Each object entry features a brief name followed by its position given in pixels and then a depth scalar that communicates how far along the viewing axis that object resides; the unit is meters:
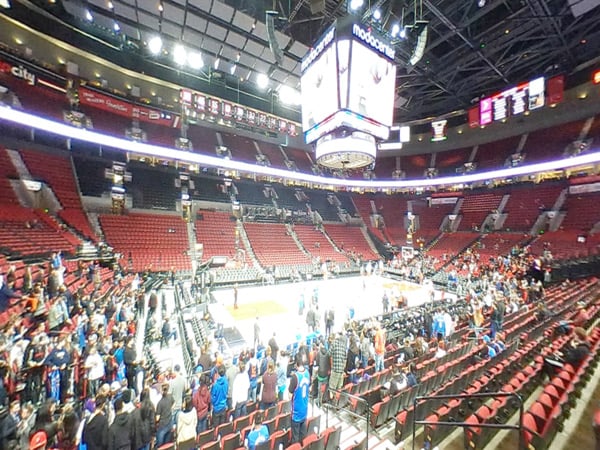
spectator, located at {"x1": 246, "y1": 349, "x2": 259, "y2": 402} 5.88
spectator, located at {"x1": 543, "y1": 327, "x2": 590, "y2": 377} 4.65
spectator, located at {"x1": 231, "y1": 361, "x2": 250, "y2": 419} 5.12
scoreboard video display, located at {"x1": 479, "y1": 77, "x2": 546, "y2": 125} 15.48
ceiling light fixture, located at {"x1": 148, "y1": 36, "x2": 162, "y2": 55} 13.11
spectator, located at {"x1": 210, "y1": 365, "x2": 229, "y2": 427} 4.79
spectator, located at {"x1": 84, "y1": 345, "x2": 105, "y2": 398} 5.27
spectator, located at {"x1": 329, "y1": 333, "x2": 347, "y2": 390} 6.26
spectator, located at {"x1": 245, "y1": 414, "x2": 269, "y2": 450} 3.75
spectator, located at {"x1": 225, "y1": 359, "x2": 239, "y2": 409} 5.24
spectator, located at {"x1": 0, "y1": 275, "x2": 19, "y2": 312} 6.22
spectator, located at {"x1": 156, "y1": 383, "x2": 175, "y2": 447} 4.11
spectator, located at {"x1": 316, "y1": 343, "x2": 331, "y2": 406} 6.26
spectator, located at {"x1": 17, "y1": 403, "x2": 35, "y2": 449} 3.35
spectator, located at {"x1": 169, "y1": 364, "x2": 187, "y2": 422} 4.79
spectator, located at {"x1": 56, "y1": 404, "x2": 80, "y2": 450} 3.83
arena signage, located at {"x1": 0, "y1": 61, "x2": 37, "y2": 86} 14.31
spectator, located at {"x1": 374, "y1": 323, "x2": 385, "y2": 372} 7.18
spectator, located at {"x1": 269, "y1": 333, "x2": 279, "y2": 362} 7.07
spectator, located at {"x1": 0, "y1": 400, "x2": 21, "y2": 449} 3.16
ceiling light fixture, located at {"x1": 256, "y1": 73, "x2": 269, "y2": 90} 16.73
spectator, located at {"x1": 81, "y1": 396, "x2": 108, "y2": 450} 3.50
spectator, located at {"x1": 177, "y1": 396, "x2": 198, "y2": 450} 3.96
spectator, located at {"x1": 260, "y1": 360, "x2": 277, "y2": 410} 5.13
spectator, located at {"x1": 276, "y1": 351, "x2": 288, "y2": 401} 5.81
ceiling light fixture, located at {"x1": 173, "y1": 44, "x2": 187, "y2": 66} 13.85
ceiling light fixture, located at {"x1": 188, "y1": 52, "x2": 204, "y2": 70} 14.30
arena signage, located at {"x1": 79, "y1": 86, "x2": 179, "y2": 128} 17.97
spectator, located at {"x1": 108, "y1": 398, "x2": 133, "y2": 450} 3.57
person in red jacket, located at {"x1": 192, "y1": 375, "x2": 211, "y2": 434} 4.50
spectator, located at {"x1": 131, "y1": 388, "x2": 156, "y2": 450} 3.75
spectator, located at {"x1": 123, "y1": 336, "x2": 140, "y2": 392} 5.82
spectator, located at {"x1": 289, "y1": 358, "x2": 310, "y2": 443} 4.34
